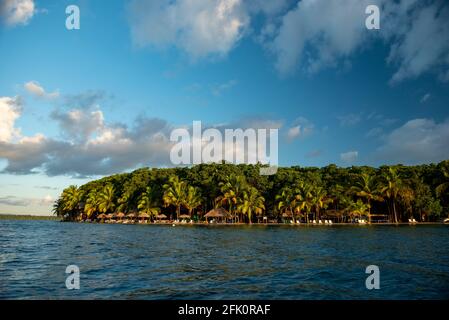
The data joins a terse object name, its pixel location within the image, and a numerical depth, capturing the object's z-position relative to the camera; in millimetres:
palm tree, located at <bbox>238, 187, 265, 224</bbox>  71312
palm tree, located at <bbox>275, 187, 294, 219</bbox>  71625
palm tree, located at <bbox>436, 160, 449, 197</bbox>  68188
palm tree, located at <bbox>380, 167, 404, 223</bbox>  67438
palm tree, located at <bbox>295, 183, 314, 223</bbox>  70250
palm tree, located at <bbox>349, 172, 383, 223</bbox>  69500
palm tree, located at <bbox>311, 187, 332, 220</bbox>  70438
